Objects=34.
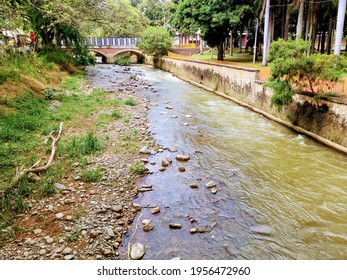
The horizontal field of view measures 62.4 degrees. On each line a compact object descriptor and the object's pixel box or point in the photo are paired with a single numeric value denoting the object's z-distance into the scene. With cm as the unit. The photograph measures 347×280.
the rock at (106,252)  397
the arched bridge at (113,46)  4456
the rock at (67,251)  388
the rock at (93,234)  425
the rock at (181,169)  679
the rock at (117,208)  497
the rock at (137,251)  399
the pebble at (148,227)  460
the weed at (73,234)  415
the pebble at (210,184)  605
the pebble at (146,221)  475
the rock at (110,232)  434
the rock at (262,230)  467
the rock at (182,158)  740
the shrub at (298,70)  798
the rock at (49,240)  406
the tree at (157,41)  3441
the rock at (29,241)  401
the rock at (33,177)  555
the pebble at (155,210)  507
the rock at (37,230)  427
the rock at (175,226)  471
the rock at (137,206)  516
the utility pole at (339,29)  1285
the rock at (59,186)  551
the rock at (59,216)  465
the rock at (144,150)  765
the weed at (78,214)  465
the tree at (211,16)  2111
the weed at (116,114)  1064
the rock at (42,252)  385
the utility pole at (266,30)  1820
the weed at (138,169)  645
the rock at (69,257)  378
